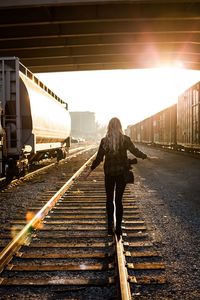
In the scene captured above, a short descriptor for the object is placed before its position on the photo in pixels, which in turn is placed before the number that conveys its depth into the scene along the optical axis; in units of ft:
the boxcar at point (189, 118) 65.26
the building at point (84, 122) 588.91
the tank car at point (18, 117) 34.45
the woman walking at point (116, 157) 16.90
